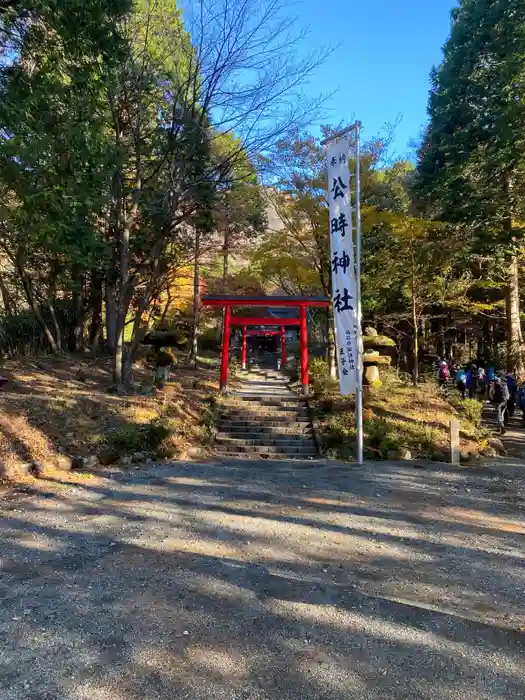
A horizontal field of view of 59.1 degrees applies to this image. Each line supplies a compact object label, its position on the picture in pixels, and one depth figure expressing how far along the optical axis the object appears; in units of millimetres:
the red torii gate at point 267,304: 11328
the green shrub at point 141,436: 7415
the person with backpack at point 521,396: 10976
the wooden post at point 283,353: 20322
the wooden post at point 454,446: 7640
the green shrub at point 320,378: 11563
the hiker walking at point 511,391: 11305
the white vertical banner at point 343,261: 7238
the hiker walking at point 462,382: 13445
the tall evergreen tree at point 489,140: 11992
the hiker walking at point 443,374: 14430
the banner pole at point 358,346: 7082
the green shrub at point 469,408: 9781
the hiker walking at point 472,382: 13748
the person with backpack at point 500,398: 10055
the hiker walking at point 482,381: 14242
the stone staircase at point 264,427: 8859
